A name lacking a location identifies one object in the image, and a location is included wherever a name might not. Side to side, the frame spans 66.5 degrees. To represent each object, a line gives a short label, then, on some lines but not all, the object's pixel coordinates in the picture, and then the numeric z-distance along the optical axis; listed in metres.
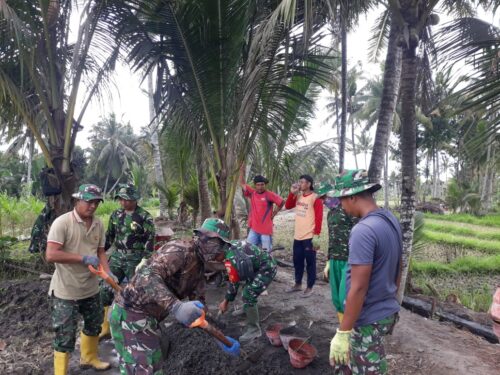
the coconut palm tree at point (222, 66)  4.29
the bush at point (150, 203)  31.50
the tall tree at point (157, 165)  11.76
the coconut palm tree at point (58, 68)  4.84
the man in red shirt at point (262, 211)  5.22
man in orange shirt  4.69
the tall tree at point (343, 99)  7.23
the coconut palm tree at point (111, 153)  34.58
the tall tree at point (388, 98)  4.79
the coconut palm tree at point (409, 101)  3.96
